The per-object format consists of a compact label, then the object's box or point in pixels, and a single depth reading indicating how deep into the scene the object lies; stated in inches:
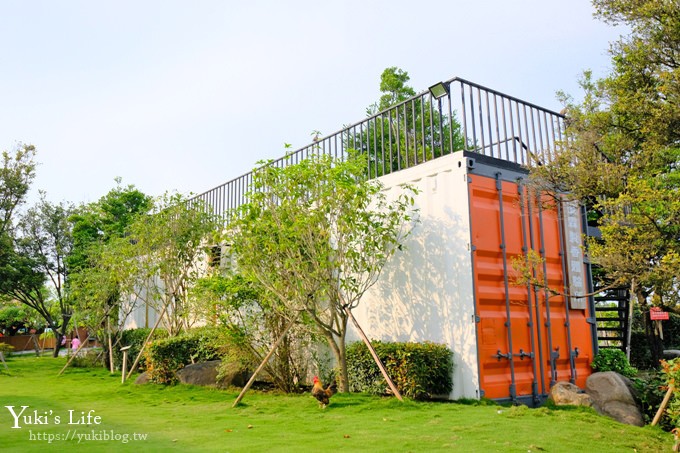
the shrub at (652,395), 279.9
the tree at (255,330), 379.6
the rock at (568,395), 302.4
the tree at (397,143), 338.8
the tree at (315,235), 327.0
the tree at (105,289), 550.3
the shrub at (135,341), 564.7
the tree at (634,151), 252.7
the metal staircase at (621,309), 443.8
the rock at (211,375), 406.9
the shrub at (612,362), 358.9
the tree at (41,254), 842.2
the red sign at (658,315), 462.3
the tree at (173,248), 518.6
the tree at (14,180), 754.2
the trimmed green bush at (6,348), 716.7
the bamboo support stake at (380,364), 302.7
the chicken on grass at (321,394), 299.4
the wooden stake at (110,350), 581.9
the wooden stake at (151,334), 490.8
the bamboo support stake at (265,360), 325.5
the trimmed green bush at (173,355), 456.4
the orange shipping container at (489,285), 316.5
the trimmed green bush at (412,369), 308.2
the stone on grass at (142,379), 466.1
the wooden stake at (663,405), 255.8
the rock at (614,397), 281.1
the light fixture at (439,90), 342.0
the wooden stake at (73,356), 584.6
